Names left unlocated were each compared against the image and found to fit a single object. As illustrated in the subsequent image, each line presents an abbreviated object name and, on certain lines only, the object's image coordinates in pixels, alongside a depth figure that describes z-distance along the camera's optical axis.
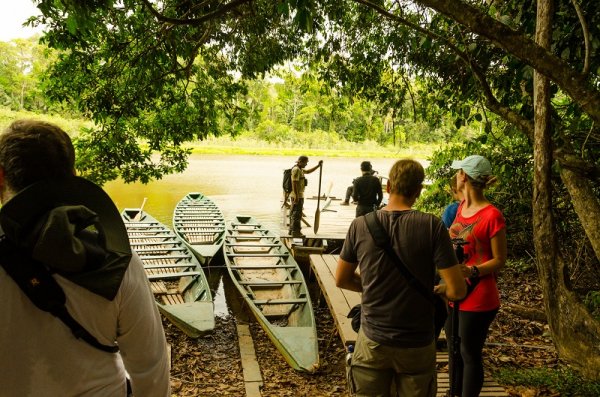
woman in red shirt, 2.38
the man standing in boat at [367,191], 7.52
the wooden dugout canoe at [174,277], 5.38
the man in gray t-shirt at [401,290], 1.90
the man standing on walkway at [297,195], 7.99
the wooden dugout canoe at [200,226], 8.45
